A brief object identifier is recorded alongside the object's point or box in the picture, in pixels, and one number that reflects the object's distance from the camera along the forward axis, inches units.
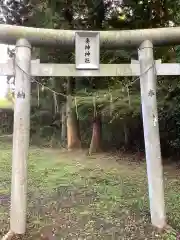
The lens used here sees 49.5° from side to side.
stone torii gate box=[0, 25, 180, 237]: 112.7
